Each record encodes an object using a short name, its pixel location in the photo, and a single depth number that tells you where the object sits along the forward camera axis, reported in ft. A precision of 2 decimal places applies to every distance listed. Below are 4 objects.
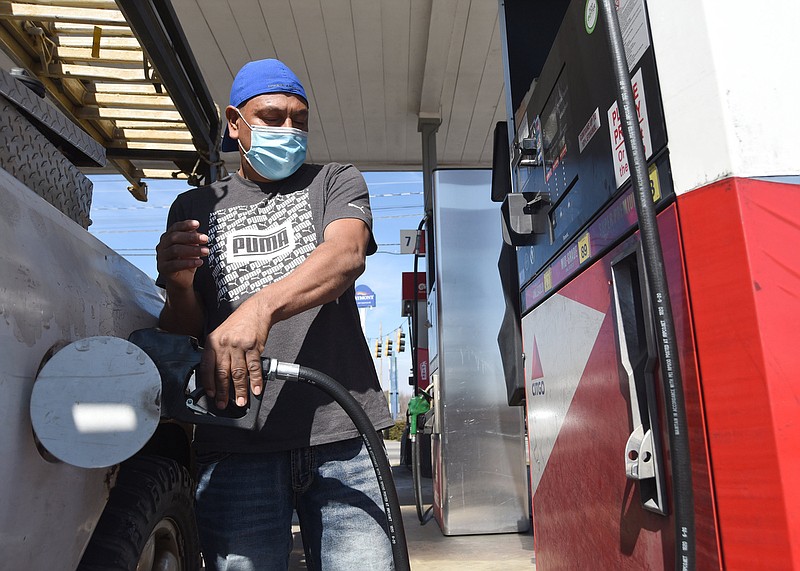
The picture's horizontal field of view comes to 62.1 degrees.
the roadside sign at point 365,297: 64.83
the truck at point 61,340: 3.69
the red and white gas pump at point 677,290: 3.34
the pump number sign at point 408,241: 23.04
